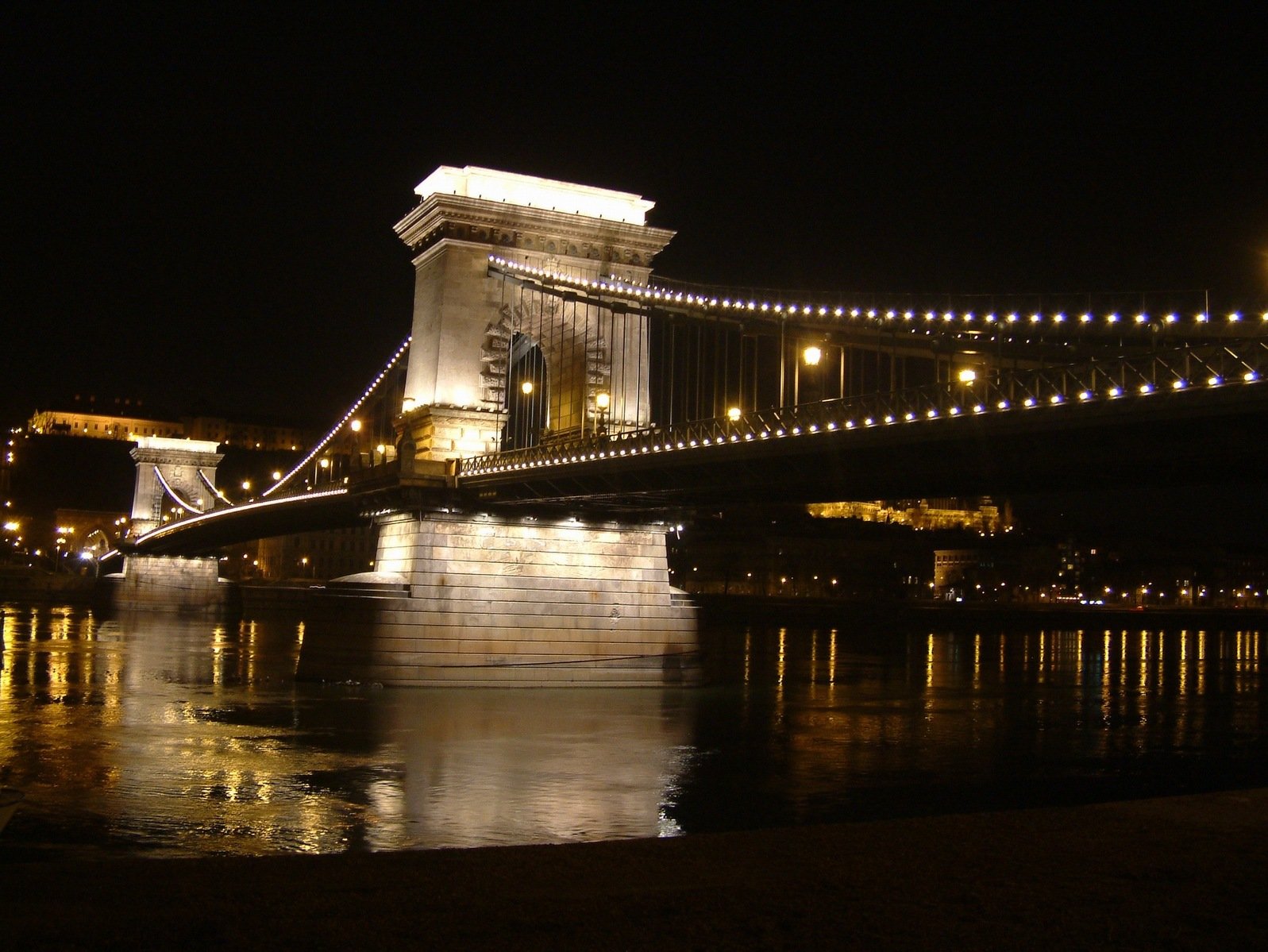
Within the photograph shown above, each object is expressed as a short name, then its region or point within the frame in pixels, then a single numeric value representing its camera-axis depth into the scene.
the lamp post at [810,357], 25.36
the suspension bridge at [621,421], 18.88
